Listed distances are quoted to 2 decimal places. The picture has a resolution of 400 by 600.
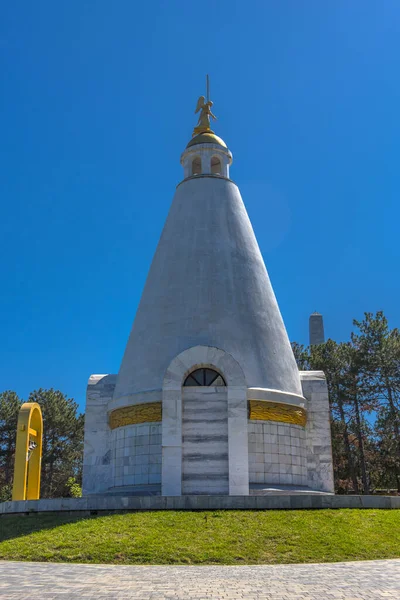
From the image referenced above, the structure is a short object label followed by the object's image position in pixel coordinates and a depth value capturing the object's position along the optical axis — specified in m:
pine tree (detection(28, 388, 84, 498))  32.53
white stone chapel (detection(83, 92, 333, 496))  13.41
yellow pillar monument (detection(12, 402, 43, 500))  15.33
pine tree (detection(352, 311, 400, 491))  26.44
